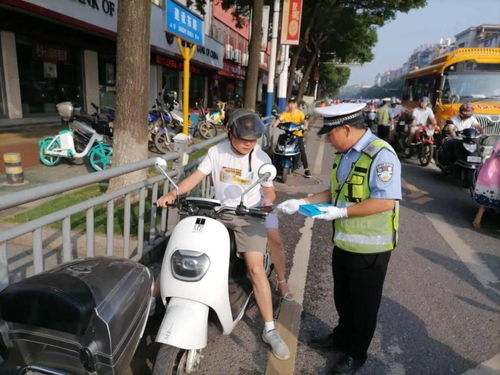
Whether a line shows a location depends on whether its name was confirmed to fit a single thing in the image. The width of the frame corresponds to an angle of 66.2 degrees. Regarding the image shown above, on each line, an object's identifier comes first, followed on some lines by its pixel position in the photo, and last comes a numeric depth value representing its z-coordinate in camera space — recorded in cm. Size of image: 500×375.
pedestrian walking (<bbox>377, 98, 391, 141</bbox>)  1248
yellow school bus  977
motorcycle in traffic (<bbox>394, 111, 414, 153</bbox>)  1058
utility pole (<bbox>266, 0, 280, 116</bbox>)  1356
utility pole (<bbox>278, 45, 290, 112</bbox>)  1595
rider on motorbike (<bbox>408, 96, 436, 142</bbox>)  980
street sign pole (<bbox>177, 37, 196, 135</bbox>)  680
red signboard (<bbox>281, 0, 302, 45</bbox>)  1414
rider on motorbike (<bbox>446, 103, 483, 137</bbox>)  789
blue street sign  573
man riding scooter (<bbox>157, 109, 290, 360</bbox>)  248
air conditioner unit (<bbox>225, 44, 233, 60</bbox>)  2871
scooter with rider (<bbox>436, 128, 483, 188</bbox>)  669
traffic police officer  206
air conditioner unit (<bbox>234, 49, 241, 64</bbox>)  3067
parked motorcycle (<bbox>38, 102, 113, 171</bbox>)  695
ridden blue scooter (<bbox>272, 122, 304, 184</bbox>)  738
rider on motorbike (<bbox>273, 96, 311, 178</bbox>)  792
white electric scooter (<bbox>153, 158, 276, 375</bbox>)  200
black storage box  125
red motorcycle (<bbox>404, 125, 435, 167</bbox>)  937
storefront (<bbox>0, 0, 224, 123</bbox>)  1027
